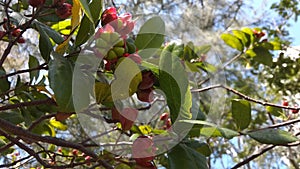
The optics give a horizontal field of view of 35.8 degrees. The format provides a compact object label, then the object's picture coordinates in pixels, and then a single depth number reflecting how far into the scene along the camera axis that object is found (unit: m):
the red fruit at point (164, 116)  1.03
